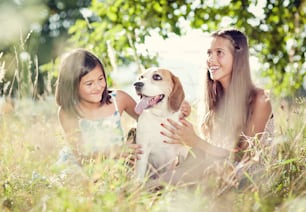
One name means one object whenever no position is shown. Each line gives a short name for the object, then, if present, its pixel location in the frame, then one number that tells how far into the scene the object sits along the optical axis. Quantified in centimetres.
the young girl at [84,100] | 403
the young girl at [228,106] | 389
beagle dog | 386
